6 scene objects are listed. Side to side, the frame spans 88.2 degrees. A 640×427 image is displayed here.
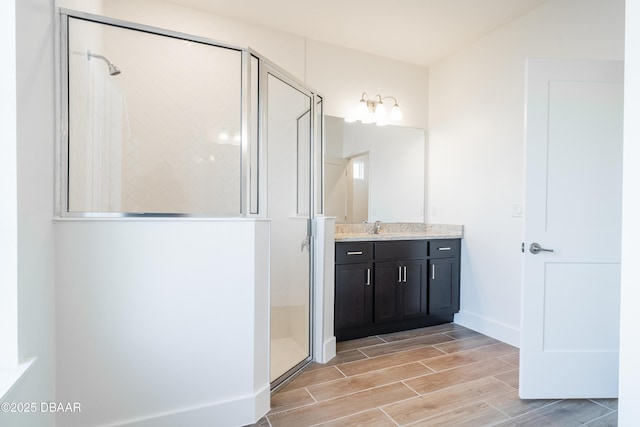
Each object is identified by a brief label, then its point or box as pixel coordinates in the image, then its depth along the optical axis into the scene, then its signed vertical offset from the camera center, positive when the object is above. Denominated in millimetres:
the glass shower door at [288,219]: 2170 -87
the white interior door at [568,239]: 1990 -182
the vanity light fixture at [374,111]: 3453 +1028
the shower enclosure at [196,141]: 1641 +409
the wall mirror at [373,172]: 3342 +380
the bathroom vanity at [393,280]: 2865 -680
